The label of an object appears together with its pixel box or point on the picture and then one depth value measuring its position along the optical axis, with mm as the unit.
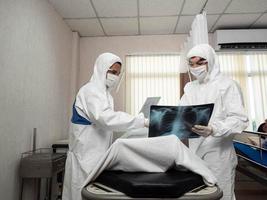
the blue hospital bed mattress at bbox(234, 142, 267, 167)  1869
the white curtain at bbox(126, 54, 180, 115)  3457
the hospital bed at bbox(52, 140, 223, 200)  721
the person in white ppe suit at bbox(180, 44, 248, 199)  1222
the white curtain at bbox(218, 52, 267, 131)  3332
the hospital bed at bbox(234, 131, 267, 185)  1864
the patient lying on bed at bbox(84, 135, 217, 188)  856
